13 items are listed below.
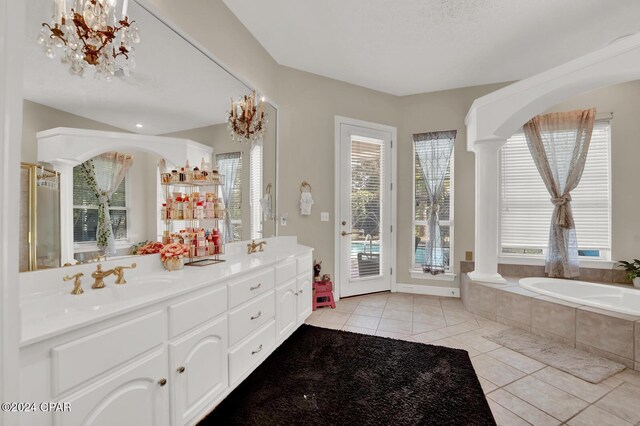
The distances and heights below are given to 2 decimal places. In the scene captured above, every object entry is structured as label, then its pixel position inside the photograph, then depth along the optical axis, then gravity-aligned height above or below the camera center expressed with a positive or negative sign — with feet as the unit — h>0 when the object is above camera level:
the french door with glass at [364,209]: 12.02 +0.11
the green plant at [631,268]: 9.68 -1.90
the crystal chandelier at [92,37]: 4.02 +2.66
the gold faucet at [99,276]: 4.36 -1.01
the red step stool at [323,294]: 10.93 -3.18
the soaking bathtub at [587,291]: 9.18 -2.67
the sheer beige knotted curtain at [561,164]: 10.59 +1.82
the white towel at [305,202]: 10.94 +0.36
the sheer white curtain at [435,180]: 12.30 +1.40
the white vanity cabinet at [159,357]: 2.87 -1.96
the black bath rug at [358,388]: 5.19 -3.74
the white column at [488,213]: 10.34 -0.03
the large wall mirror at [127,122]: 3.87 +1.60
